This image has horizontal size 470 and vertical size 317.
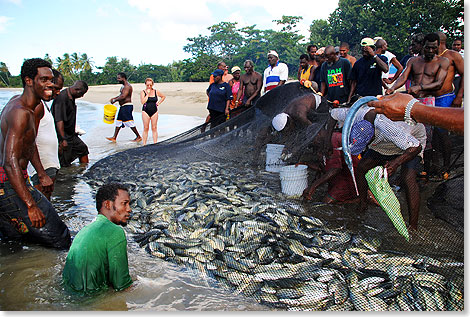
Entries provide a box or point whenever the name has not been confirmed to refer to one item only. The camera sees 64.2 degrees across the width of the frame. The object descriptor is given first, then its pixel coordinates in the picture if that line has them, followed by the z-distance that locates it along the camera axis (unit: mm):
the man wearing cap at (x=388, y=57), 7531
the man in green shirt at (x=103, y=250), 2918
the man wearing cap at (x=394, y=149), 4051
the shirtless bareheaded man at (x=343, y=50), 8094
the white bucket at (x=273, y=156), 5785
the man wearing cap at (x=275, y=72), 9477
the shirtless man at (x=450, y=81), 5852
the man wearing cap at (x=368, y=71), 6883
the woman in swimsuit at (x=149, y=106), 10789
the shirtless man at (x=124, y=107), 10750
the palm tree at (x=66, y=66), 59988
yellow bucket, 10375
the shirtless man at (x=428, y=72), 5609
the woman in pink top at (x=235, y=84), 10235
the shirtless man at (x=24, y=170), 3350
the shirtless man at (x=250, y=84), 9461
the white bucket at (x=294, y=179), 5305
